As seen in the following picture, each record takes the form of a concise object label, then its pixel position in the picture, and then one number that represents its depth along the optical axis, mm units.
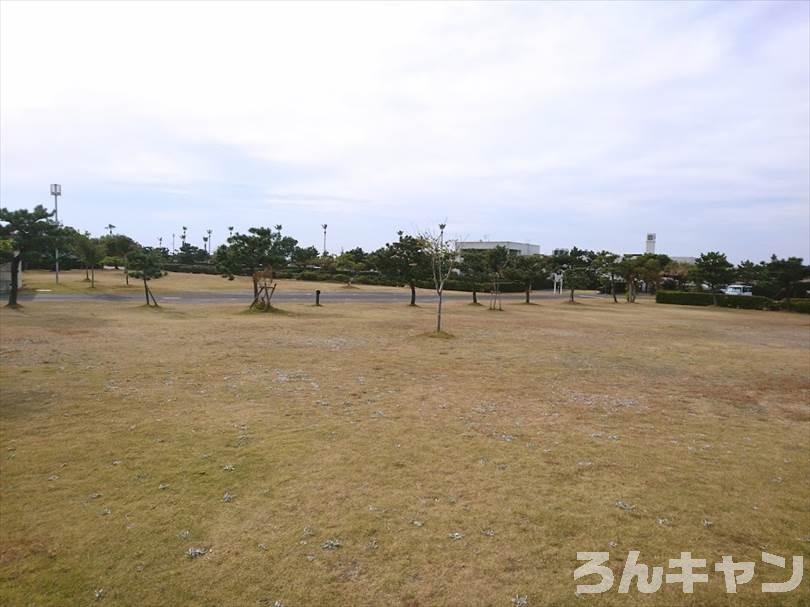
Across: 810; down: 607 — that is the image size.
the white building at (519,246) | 87500
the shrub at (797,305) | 38656
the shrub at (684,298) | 44594
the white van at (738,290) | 51400
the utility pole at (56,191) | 49500
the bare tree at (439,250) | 25125
